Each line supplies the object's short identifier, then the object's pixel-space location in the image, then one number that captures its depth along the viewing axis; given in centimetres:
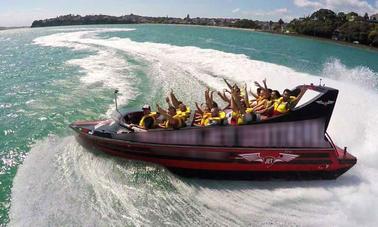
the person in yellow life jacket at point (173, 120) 805
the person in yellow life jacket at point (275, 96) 871
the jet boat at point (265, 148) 766
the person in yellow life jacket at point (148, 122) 867
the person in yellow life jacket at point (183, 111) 841
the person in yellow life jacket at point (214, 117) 784
